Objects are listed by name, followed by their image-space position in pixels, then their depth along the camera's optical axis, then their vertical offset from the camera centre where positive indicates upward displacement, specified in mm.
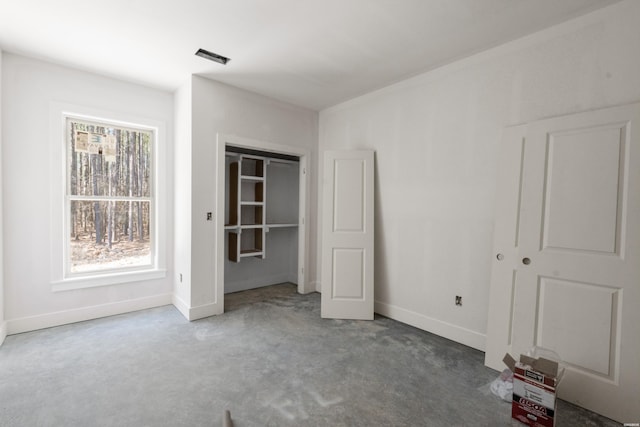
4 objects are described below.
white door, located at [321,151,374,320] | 3521 -385
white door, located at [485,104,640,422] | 1900 -328
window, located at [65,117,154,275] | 3303 +22
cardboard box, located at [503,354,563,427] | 1749 -1148
